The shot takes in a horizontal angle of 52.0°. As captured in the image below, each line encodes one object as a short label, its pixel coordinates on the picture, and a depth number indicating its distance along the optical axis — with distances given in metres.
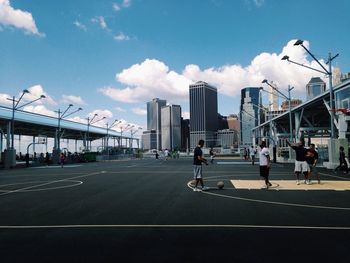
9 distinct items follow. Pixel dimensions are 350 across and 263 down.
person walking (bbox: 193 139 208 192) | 14.22
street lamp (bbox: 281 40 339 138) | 27.55
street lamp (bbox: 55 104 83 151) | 60.74
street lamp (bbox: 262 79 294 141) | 42.73
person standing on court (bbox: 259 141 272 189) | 15.12
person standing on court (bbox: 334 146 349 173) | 24.20
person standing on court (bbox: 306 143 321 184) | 16.78
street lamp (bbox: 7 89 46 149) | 41.98
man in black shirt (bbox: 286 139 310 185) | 16.33
